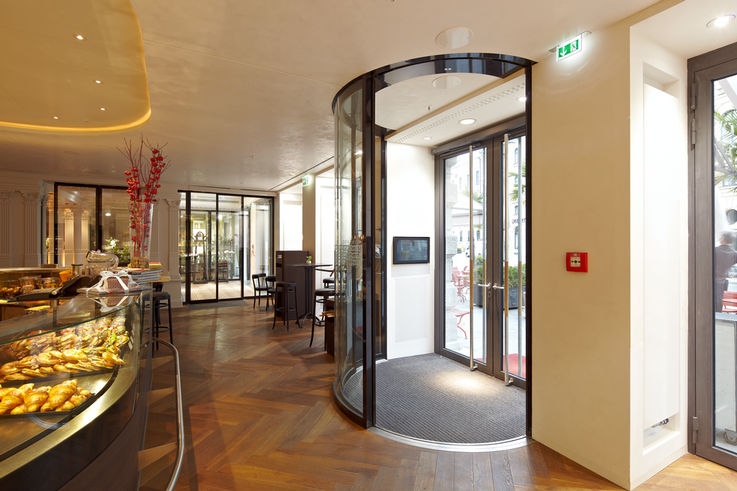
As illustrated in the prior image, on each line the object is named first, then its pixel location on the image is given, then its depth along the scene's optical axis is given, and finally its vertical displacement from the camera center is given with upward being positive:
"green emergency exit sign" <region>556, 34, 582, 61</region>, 2.47 +1.35
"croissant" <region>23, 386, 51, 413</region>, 1.31 -0.57
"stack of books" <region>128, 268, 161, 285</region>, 3.53 -0.32
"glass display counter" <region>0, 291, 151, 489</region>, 1.24 -0.64
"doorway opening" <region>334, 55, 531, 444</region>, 3.14 -0.09
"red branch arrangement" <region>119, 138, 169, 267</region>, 3.60 +0.32
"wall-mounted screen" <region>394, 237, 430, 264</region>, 4.92 -0.09
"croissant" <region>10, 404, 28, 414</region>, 1.26 -0.58
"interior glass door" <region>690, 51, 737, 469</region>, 2.45 -0.15
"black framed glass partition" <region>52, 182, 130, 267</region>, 8.26 +0.53
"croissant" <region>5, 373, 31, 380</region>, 1.33 -0.49
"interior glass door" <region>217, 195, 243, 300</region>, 10.26 -0.09
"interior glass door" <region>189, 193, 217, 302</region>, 9.92 -0.08
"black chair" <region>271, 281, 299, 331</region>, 6.87 -1.09
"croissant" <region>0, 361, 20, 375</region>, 1.33 -0.46
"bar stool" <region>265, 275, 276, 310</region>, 8.33 -1.05
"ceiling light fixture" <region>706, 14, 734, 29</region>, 2.13 +1.32
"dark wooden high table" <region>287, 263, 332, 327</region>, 7.57 -0.95
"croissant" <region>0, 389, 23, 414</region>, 1.24 -0.54
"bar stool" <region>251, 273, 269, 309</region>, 8.54 -0.91
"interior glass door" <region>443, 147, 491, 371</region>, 4.44 -0.19
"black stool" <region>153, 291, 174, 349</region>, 5.44 -1.01
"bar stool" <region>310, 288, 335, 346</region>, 5.33 -0.73
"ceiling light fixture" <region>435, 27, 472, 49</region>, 2.40 +1.40
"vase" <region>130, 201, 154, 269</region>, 3.64 +0.14
